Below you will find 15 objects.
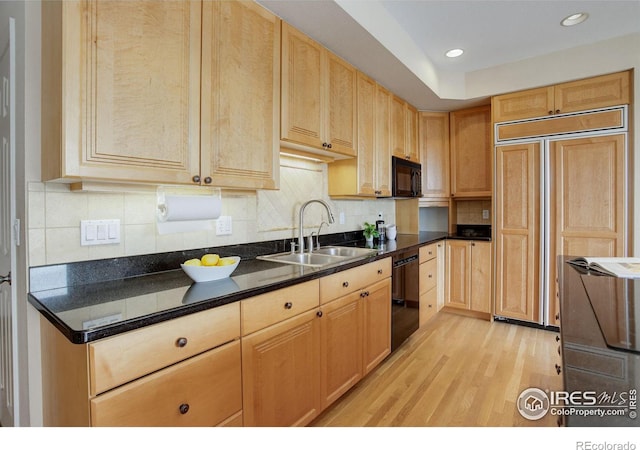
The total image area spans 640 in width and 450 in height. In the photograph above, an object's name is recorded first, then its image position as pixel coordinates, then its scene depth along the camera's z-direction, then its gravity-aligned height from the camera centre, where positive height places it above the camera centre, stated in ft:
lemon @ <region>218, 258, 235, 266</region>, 4.85 -0.59
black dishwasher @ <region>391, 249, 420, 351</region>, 7.91 -1.98
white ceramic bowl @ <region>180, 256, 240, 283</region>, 4.47 -0.69
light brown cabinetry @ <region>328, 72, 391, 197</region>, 8.25 +1.58
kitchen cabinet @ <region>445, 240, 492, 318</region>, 10.75 -1.90
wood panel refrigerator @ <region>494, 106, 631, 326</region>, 8.64 +0.57
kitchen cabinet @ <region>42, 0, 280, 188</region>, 3.50 +1.71
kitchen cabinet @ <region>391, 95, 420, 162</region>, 9.90 +3.02
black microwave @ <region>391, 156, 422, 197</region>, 9.71 +1.41
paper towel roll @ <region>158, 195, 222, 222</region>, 4.74 +0.24
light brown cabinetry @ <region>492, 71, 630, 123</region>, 8.54 +3.51
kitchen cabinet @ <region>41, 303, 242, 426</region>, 2.93 -1.57
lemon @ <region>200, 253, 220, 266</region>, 4.78 -0.55
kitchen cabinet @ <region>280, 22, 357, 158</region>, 6.09 +2.62
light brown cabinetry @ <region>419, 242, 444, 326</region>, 9.57 -1.90
